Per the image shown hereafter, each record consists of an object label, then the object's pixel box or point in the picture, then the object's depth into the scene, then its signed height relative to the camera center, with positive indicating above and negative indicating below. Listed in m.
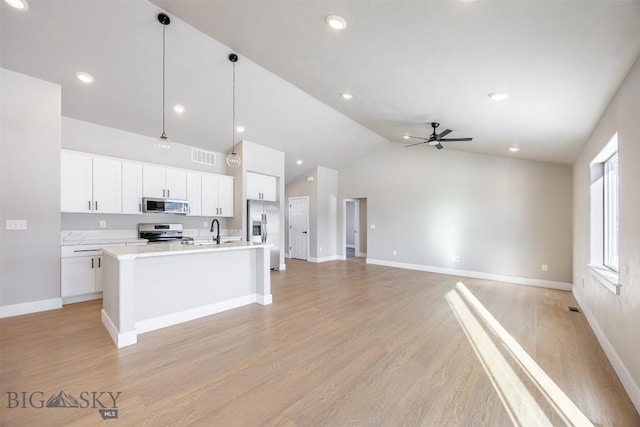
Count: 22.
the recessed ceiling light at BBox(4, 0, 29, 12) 2.74 +2.06
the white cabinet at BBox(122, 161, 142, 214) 4.88 +0.46
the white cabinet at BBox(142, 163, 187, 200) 5.16 +0.61
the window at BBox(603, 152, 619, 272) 3.31 +0.00
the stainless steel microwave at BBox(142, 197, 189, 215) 5.04 +0.16
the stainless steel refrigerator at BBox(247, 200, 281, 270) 6.45 -0.24
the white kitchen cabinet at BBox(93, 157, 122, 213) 4.57 +0.48
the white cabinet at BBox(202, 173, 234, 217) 6.03 +0.42
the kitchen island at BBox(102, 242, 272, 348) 2.90 -0.86
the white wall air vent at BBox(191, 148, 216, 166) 6.16 +1.27
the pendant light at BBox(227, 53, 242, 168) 3.82 +0.86
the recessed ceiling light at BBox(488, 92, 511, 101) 2.92 +1.24
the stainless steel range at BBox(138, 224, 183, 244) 5.32 -0.36
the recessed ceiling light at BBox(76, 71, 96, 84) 3.79 +1.87
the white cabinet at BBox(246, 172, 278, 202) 6.64 +0.66
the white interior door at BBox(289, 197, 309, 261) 8.80 -0.45
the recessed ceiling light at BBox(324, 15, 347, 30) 2.25 +1.56
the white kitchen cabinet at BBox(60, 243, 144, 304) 4.10 -0.88
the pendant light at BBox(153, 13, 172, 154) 3.13 +0.89
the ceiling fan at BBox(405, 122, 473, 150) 4.56 +1.26
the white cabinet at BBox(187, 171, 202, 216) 5.77 +0.45
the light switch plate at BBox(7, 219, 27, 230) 3.64 -0.13
